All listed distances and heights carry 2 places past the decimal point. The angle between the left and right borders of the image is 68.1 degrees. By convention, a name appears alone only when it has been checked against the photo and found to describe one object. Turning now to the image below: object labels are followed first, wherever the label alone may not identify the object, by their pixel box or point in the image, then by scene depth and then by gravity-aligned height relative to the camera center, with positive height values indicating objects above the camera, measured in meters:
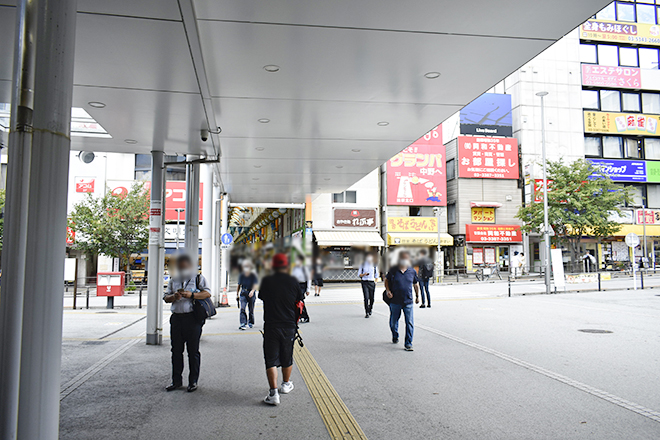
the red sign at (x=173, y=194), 33.60 +4.43
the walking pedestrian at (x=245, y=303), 10.73 -1.06
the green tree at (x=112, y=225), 29.41 +1.99
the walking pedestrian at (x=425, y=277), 14.68 -0.65
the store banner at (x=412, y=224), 36.12 +2.40
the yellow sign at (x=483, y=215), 39.12 +3.26
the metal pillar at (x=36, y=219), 3.07 +0.25
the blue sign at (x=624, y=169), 43.53 +7.72
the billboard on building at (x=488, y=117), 41.56 +11.86
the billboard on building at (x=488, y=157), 39.44 +8.04
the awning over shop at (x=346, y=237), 31.56 +1.27
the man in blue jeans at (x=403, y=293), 8.52 -0.66
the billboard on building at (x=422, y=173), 36.88 +6.32
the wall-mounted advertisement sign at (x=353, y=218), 33.22 +2.64
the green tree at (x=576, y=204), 33.38 +3.55
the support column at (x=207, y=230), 15.56 +0.88
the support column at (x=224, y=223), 18.73 +1.42
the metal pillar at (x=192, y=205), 10.63 +1.20
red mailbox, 16.44 -0.89
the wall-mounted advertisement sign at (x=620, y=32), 44.84 +20.69
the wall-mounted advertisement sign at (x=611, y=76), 44.12 +16.30
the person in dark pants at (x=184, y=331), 6.07 -0.92
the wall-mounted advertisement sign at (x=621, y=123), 43.94 +12.01
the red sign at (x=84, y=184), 33.44 +5.06
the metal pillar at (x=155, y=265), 9.48 -0.15
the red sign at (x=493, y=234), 38.24 +1.74
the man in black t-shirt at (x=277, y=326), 5.48 -0.78
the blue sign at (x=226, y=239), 18.30 +0.67
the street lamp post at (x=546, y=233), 20.80 +1.01
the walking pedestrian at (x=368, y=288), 12.37 -0.84
